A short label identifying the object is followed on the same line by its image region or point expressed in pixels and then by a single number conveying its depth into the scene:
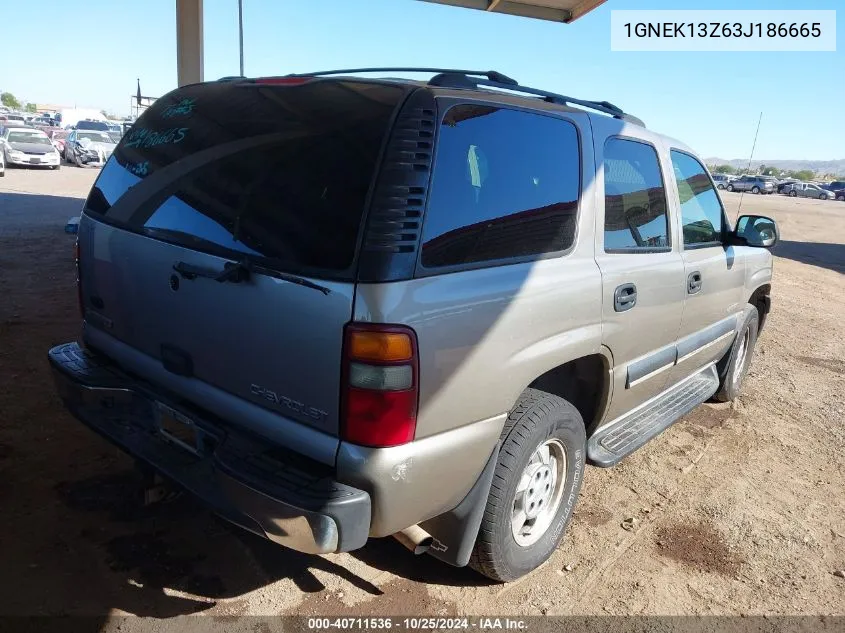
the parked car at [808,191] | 52.22
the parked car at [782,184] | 55.26
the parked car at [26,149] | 22.59
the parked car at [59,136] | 28.81
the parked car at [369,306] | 1.97
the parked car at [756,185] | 53.38
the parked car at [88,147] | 25.56
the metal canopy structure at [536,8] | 9.79
